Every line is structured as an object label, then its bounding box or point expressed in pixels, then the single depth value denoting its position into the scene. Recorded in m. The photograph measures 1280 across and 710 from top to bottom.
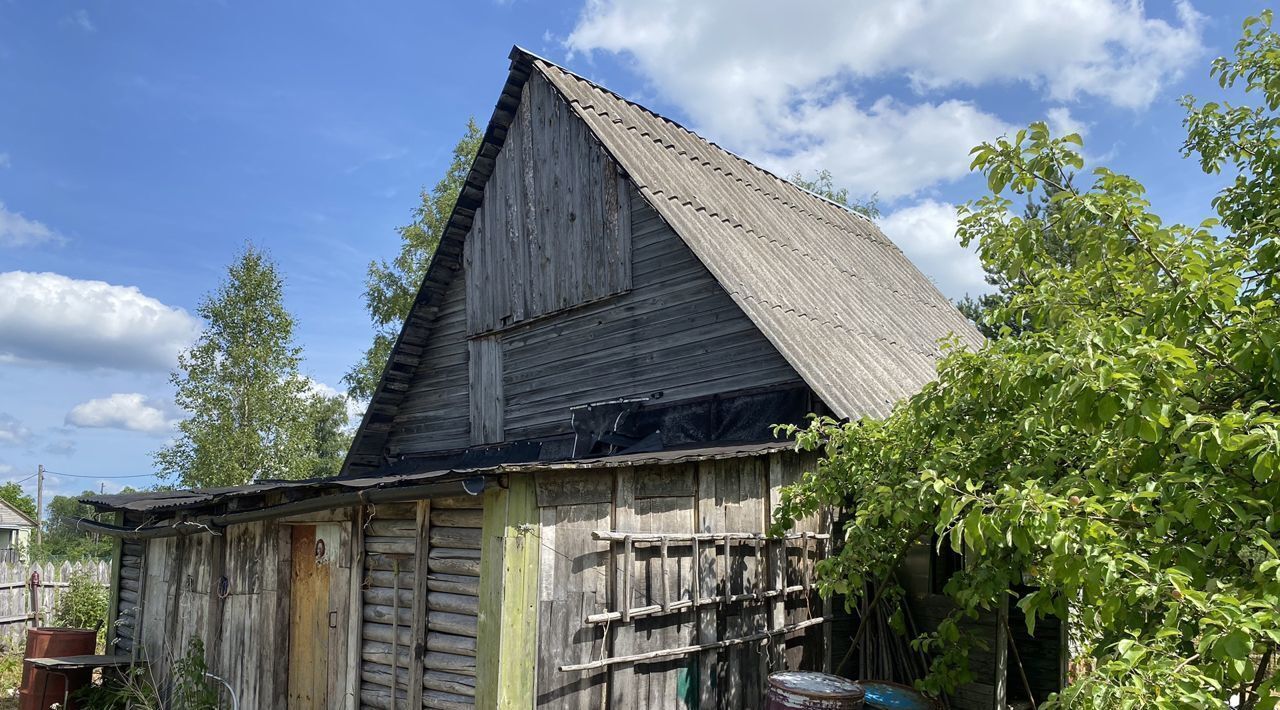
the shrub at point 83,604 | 15.30
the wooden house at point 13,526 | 35.62
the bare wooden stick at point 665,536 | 6.62
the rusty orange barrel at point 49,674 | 10.09
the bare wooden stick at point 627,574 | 6.64
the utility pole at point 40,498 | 35.90
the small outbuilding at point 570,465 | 6.55
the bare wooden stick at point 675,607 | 6.50
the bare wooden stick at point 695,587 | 7.24
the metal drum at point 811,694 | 6.48
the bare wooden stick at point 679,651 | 6.36
